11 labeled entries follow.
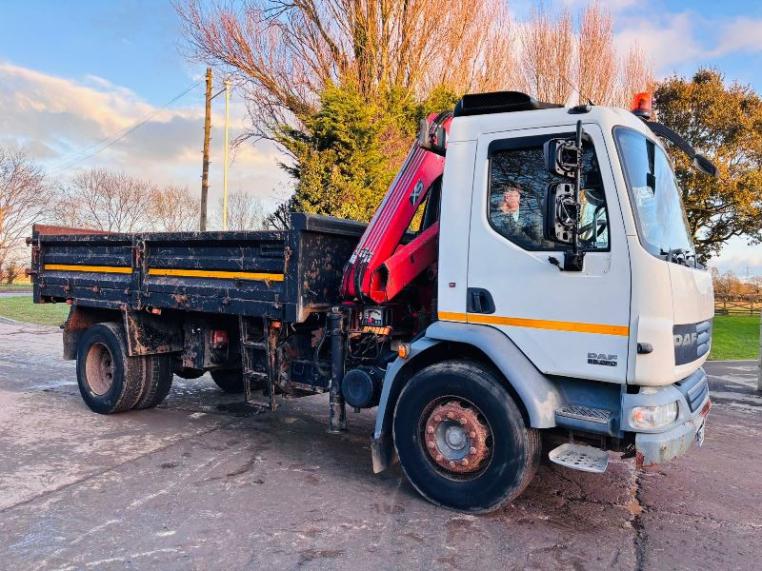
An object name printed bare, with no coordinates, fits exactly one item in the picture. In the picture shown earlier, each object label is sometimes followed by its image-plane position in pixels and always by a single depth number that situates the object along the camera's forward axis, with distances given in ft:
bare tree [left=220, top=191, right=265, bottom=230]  135.38
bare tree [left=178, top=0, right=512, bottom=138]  55.42
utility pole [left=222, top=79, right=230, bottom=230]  82.94
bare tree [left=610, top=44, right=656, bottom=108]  67.97
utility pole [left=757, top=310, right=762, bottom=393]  30.78
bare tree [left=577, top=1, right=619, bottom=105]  65.82
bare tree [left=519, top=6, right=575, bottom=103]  65.41
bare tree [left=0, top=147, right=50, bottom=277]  119.65
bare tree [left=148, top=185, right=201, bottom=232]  146.72
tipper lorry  11.71
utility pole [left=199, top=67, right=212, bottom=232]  73.61
